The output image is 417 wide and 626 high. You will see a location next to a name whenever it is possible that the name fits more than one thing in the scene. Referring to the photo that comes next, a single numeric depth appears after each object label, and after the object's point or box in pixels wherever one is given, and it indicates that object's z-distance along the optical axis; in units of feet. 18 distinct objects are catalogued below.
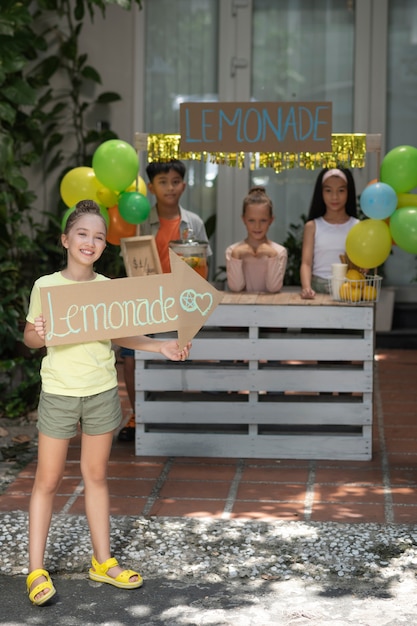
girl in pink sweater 18.99
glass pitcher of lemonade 17.89
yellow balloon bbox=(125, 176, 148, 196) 19.17
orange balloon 18.97
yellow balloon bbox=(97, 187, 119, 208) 18.78
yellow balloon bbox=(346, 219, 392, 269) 17.61
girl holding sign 12.63
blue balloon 17.44
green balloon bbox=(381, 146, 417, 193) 17.79
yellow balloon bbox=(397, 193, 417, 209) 17.89
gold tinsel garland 18.47
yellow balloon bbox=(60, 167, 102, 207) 18.76
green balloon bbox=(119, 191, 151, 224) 18.24
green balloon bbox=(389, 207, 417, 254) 17.16
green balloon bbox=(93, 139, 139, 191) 17.97
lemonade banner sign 17.94
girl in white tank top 19.26
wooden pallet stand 18.13
